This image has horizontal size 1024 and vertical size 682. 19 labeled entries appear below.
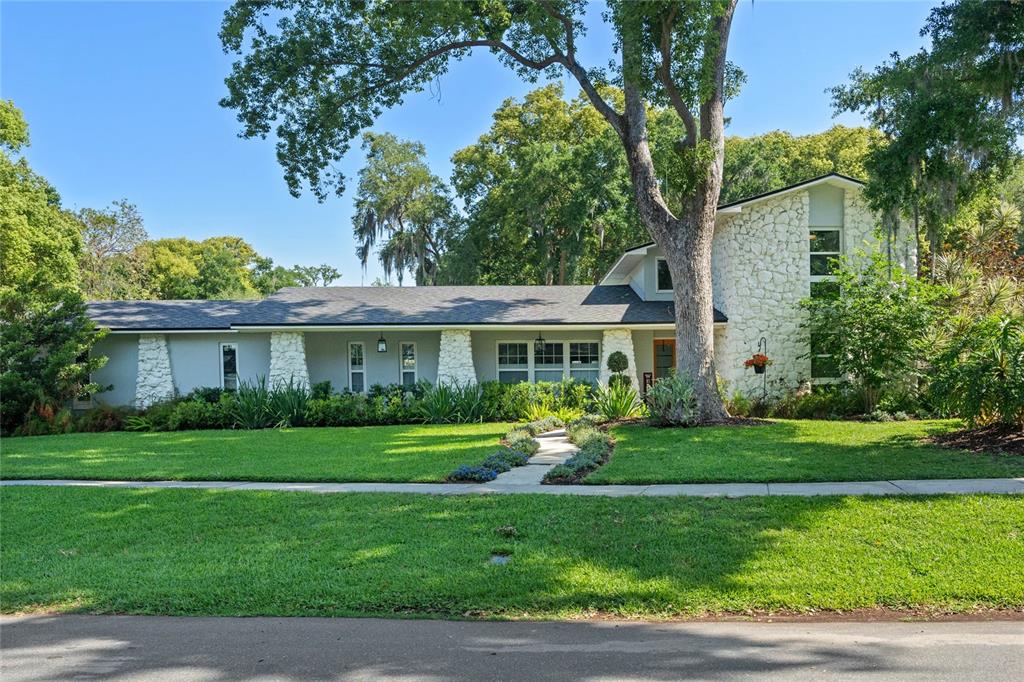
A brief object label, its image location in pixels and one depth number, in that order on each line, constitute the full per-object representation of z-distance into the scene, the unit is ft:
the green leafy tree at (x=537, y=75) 44.65
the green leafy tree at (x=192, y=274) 131.03
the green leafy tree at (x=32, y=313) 56.29
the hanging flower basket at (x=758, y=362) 55.01
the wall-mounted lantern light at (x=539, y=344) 64.39
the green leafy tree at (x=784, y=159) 89.61
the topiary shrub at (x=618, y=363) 59.72
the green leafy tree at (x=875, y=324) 48.85
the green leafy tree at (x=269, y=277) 182.09
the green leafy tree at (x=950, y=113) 33.58
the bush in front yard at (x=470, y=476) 30.68
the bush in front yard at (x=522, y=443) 38.45
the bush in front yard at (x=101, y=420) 56.59
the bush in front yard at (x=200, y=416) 55.62
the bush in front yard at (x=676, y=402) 45.16
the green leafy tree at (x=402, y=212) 122.62
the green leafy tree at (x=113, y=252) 129.18
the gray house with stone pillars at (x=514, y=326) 58.65
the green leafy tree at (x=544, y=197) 92.07
